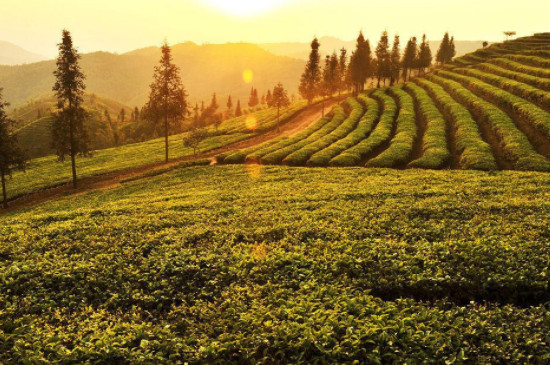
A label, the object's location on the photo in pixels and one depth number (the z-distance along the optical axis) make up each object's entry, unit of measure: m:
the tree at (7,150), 38.78
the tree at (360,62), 96.44
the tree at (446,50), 131.88
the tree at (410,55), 111.62
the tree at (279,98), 76.00
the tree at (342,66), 110.37
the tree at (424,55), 117.38
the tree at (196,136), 53.06
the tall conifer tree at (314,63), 82.50
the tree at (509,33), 130.38
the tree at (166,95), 52.72
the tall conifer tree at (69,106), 41.16
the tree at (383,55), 101.75
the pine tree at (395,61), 102.69
